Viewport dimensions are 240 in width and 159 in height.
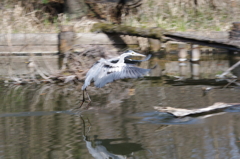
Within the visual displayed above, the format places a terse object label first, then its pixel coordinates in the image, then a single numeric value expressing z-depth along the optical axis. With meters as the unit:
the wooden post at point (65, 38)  18.53
